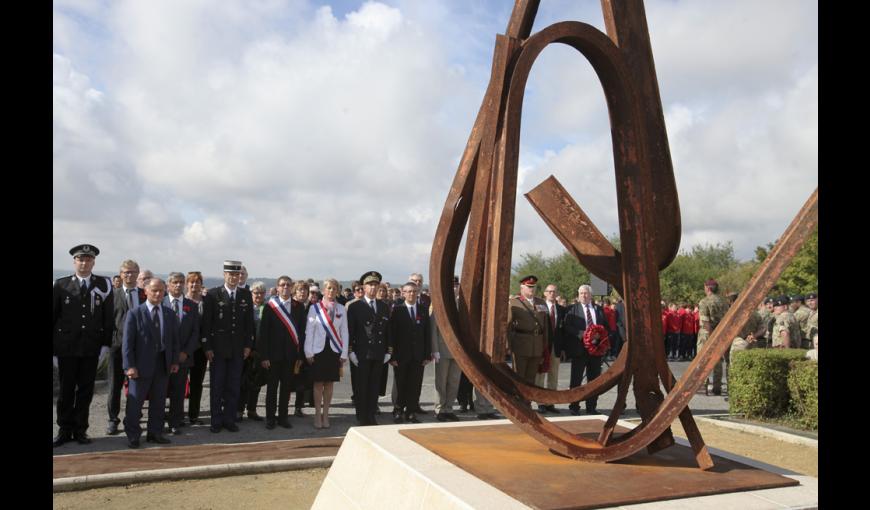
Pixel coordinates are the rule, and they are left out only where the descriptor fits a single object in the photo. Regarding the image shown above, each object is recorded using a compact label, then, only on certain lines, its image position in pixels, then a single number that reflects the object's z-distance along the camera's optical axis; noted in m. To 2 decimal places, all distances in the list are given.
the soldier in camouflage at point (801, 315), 13.22
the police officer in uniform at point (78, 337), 7.03
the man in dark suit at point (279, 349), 8.35
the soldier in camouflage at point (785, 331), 11.66
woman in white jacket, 8.29
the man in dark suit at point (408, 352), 8.94
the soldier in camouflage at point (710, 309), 10.80
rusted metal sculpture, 4.02
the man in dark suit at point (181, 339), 7.80
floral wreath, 8.84
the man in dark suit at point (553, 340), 9.98
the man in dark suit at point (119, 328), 7.90
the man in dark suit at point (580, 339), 10.09
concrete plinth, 3.43
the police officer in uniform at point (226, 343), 7.97
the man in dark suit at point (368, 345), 8.41
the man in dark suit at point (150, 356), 7.03
